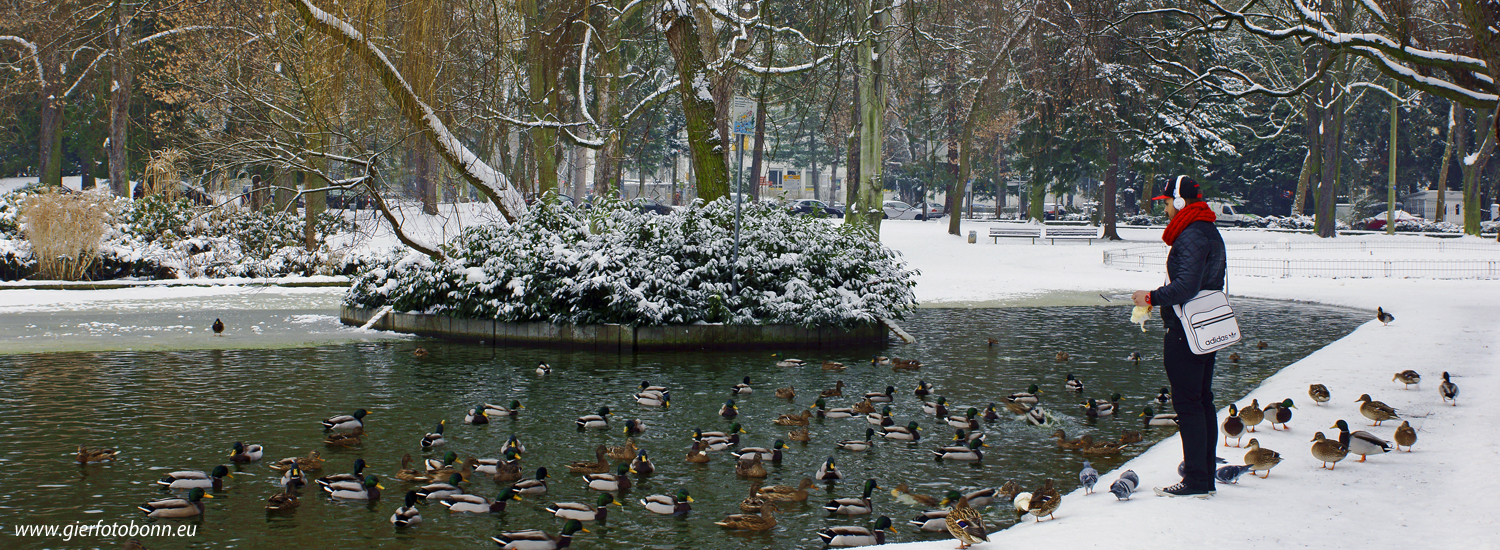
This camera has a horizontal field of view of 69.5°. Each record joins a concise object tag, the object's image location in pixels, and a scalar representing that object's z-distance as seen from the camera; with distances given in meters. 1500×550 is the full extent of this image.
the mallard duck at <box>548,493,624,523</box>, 6.87
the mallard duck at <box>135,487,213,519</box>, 6.65
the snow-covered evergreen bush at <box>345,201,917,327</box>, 15.27
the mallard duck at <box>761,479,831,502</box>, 7.37
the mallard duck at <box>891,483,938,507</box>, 7.22
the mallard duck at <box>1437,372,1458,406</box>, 10.24
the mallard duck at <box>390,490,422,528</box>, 6.66
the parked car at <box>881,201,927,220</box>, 73.44
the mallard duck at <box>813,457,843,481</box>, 7.90
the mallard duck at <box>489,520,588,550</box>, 6.16
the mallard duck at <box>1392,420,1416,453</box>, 7.95
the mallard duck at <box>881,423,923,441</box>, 9.33
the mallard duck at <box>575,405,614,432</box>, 9.68
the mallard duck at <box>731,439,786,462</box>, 8.52
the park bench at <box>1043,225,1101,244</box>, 42.84
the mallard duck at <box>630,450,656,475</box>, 8.08
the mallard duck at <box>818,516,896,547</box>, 6.18
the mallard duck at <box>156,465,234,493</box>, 7.16
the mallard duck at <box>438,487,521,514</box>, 7.07
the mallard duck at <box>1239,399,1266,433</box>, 8.83
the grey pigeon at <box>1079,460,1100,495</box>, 7.21
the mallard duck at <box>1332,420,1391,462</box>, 7.72
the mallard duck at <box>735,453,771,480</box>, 8.05
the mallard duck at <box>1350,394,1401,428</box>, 8.98
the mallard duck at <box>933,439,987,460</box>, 8.58
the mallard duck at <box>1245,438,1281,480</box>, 7.12
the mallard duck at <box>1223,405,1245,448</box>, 8.18
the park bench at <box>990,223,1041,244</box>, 41.72
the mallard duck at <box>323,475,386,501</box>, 7.30
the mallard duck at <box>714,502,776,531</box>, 6.66
